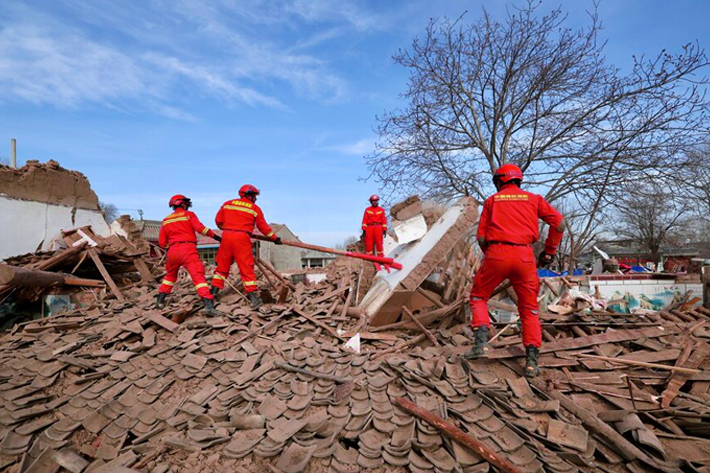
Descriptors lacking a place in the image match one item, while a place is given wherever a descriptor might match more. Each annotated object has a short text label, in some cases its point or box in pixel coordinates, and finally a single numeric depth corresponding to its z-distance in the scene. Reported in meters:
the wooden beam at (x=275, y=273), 7.51
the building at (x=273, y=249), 29.81
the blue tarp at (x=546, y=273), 16.55
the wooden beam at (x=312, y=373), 3.99
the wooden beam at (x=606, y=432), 2.80
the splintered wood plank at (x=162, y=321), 5.82
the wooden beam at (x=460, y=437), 2.75
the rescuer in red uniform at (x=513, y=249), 4.00
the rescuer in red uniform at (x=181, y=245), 6.35
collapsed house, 11.11
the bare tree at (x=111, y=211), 49.12
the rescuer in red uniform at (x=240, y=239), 6.39
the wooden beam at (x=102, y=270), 8.48
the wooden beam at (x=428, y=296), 5.91
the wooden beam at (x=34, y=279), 7.25
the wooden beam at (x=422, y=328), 5.07
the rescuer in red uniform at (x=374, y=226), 9.48
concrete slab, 5.62
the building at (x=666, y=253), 33.41
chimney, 15.10
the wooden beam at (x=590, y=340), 4.23
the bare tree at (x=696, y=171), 11.05
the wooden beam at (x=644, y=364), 3.71
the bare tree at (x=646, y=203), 11.57
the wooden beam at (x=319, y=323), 5.55
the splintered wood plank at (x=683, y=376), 3.59
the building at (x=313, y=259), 49.44
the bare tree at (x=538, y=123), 11.38
